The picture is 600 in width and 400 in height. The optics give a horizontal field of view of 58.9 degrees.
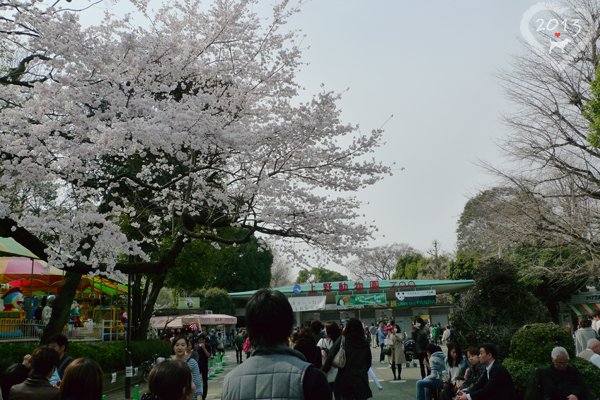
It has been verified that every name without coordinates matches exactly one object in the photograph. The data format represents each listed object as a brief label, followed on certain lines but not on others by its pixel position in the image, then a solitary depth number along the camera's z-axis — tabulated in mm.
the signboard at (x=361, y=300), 36125
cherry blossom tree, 9703
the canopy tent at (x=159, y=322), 36238
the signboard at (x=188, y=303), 45156
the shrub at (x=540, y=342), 7449
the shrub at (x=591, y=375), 6938
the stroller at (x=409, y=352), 19828
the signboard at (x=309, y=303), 34847
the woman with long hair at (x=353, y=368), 6641
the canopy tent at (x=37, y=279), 16484
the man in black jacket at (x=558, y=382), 5918
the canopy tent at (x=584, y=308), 35094
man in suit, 6137
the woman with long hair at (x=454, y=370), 8281
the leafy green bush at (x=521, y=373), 7480
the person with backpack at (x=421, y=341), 13891
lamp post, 13898
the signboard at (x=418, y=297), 35562
